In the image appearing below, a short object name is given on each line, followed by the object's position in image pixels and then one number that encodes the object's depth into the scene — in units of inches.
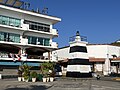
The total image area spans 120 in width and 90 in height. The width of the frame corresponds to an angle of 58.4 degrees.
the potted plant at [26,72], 561.6
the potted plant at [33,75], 557.4
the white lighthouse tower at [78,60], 617.8
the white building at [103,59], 1048.6
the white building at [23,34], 781.8
